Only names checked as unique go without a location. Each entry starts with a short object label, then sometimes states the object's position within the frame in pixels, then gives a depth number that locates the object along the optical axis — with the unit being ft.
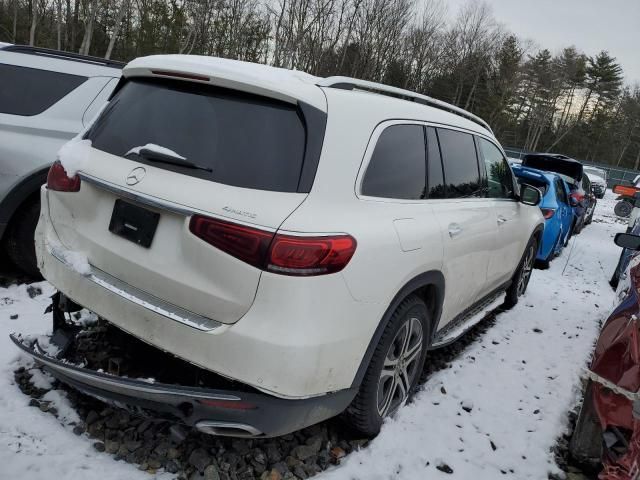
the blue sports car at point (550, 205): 23.25
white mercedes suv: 6.23
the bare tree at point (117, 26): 72.10
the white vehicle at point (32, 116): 12.49
